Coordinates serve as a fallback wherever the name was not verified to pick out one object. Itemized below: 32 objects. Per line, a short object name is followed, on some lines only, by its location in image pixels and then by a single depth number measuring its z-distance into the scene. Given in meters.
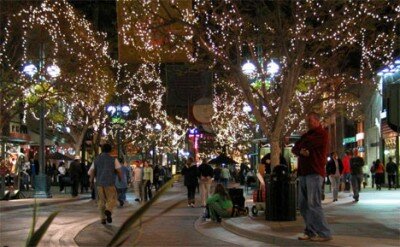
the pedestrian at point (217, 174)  28.90
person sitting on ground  15.03
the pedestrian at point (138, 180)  24.18
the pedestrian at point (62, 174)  32.72
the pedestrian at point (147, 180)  24.81
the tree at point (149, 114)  43.18
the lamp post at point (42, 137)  25.50
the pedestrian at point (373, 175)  31.15
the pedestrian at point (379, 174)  29.33
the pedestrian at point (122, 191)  21.20
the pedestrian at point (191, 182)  21.00
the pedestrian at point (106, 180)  13.68
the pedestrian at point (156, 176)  30.67
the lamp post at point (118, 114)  33.88
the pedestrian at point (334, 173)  20.59
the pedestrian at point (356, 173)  20.52
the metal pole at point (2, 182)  23.52
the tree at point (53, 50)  24.58
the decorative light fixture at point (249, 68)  22.49
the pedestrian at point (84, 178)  29.96
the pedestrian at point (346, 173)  24.59
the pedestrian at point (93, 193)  24.58
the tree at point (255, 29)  14.28
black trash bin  13.41
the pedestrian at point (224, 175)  27.97
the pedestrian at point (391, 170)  28.75
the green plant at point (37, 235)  2.53
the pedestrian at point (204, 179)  20.64
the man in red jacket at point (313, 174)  9.88
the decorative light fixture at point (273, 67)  20.89
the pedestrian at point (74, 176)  27.50
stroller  16.04
